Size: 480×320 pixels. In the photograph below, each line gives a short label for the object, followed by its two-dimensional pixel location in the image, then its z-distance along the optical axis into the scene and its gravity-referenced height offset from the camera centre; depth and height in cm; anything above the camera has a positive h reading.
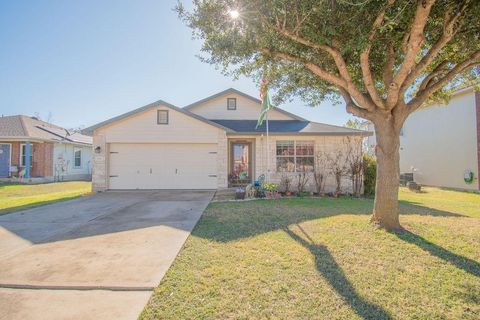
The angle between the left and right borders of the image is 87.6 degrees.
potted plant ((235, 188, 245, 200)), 1054 -121
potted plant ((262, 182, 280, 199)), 1107 -114
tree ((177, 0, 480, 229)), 485 +283
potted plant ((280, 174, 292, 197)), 1183 -88
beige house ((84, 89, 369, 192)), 1279 +89
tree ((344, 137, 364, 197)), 1202 +5
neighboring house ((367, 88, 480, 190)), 1445 +140
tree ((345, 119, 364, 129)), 3052 +537
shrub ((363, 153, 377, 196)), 1216 -52
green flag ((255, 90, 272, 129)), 1078 +270
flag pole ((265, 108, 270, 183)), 1262 +1
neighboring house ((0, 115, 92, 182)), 1791 +120
